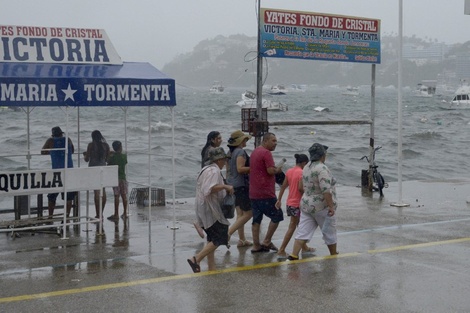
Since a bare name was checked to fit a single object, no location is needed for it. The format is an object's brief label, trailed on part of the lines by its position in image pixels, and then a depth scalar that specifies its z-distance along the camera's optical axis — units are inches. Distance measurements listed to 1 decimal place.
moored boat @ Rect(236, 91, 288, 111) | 3340.6
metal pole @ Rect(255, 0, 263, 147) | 550.0
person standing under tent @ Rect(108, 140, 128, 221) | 521.4
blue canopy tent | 413.7
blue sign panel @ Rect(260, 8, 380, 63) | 578.6
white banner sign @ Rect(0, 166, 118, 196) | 432.1
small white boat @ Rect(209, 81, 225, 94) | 6890.3
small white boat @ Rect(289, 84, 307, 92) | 7780.5
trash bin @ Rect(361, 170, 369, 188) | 666.8
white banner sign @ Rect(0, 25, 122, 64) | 446.3
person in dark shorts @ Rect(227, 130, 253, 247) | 404.2
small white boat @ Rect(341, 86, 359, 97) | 6772.1
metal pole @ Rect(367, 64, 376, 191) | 655.1
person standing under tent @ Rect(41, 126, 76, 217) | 488.7
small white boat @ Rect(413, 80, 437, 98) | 6013.8
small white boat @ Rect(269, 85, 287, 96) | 5492.1
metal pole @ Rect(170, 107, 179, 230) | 479.8
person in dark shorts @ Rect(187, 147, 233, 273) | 342.3
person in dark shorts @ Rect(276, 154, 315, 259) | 391.5
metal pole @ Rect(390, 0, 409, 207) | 574.2
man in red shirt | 390.6
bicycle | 634.2
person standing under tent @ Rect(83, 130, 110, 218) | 506.6
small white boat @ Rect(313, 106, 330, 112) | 3654.5
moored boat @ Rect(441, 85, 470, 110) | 4015.8
